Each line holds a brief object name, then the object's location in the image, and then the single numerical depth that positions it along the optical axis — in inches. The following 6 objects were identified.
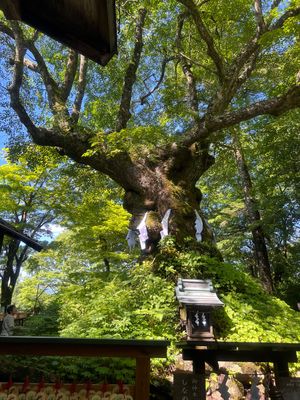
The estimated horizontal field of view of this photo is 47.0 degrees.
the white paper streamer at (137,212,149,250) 343.6
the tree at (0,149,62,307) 634.8
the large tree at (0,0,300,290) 347.6
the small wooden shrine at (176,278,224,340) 219.9
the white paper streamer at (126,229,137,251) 374.9
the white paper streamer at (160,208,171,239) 333.4
